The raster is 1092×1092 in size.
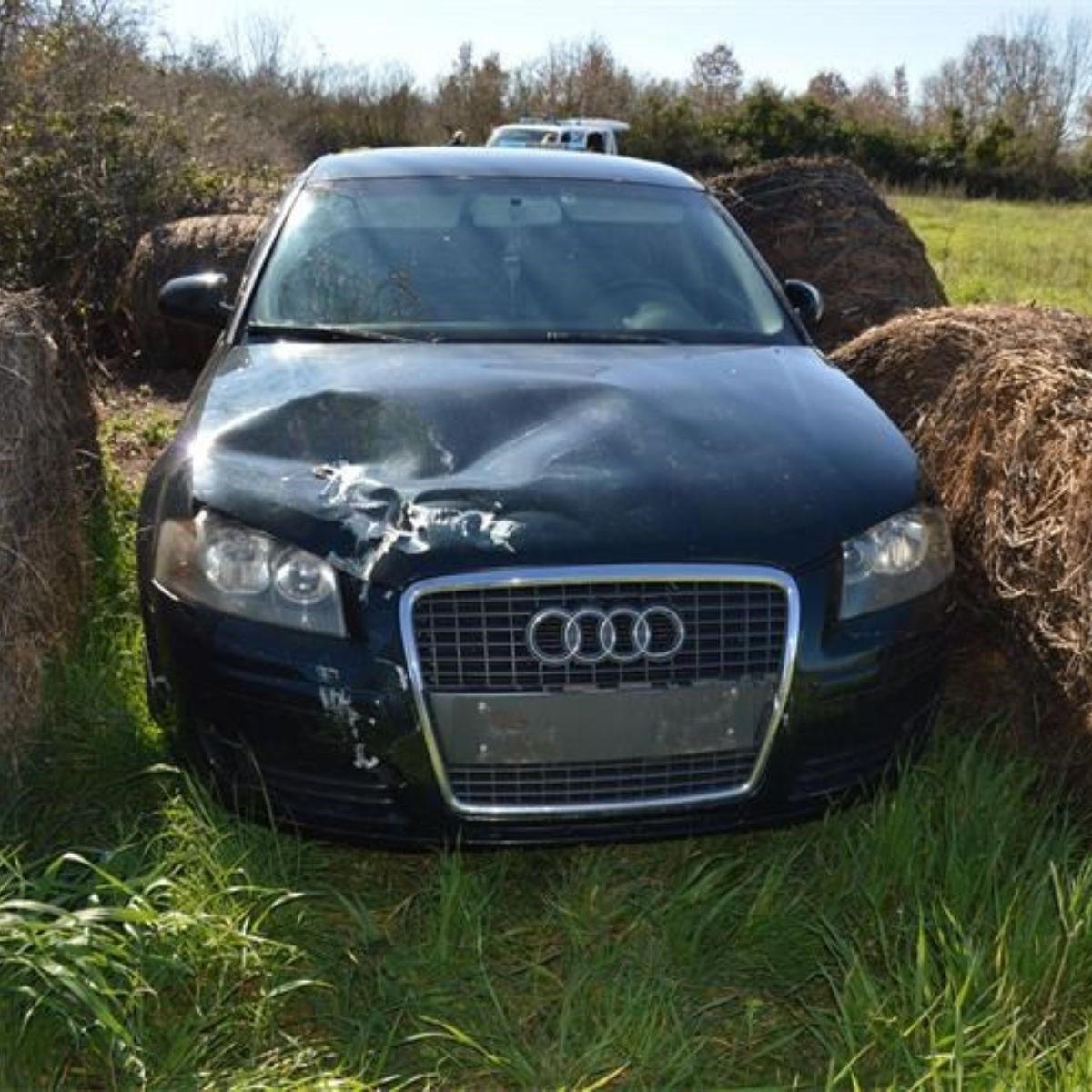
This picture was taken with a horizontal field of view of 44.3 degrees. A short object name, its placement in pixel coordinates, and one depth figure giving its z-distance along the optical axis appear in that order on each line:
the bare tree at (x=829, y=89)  42.91
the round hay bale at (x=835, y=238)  7.38
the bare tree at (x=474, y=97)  34.31
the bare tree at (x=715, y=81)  39.81
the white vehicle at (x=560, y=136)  21.31
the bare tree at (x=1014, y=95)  42.16
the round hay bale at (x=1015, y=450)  3.32
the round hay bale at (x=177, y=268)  8.35
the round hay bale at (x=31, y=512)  3.30
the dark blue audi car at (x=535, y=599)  2.66
